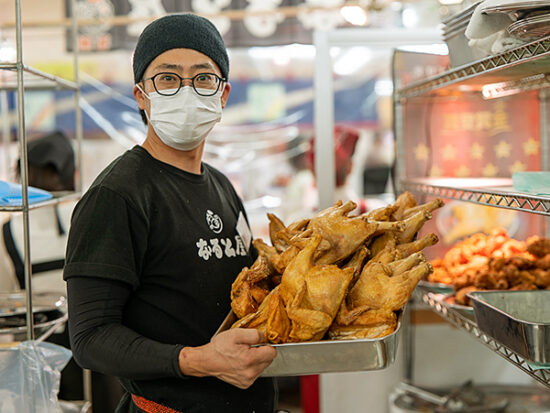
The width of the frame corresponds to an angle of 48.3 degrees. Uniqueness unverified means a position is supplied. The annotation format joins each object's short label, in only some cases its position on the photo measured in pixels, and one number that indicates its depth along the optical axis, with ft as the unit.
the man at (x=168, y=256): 4.69
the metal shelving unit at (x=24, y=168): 6.23
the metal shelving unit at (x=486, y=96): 5.19
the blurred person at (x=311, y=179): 12.03
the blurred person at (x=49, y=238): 10.00
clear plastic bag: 6.37
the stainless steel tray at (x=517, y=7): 4.88
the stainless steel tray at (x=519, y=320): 4.96
